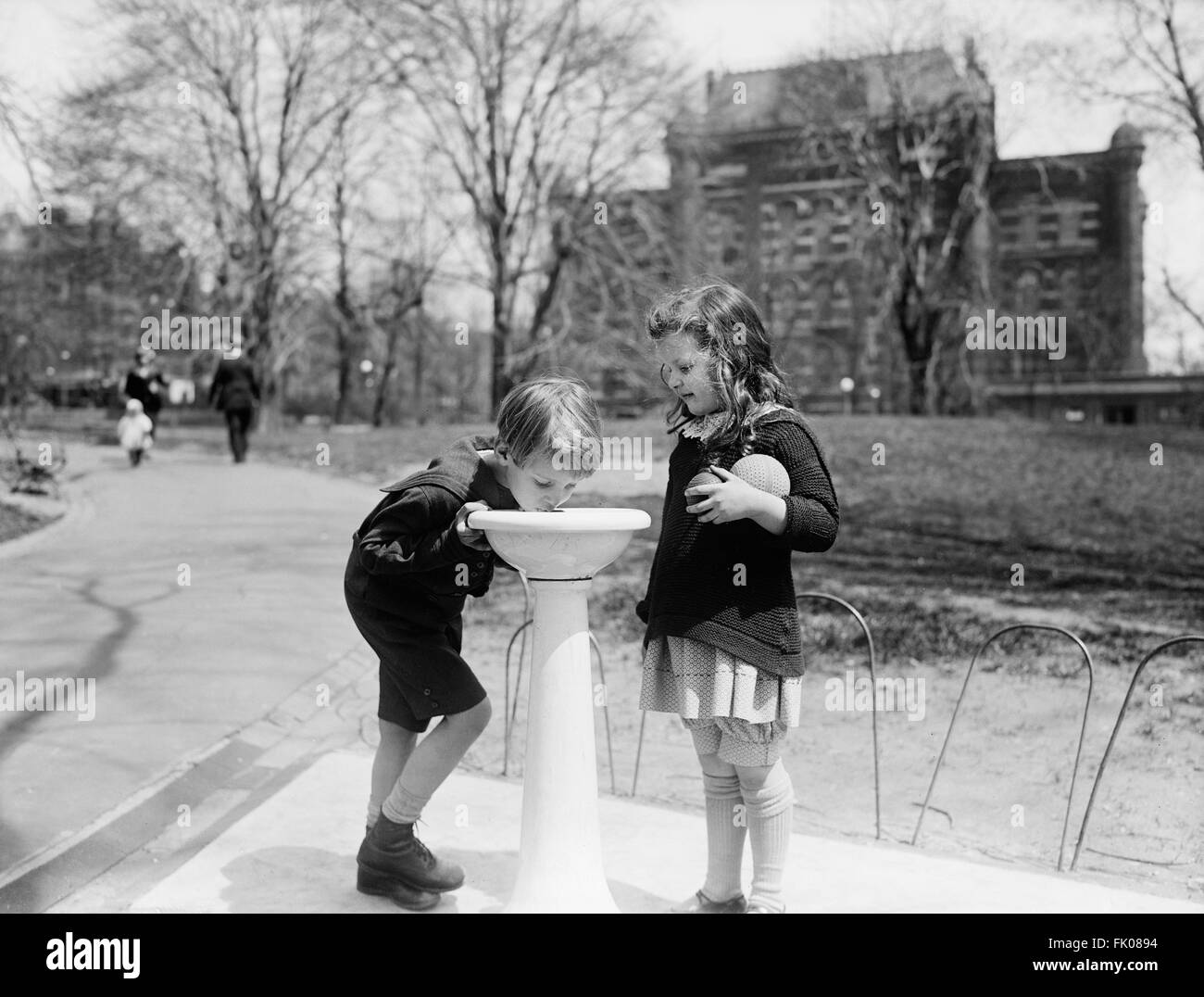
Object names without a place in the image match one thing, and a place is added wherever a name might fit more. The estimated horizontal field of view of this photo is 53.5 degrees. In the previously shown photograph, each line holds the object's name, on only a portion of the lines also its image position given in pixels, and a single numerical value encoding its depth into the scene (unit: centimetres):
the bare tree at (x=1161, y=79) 1513
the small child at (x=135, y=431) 1516
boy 278
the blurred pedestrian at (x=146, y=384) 1600
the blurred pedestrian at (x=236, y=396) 1548
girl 281
